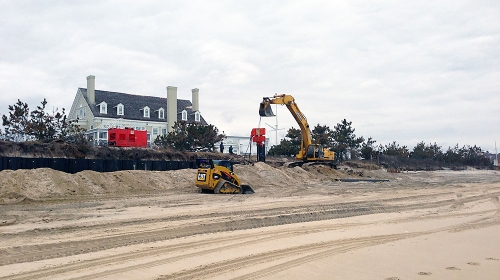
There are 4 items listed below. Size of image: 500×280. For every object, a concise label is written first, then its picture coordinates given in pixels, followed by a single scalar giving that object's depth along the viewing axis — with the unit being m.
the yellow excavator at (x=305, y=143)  36.01
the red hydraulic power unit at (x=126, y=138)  36.06
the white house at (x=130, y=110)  49.19
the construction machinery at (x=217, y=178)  22.48
